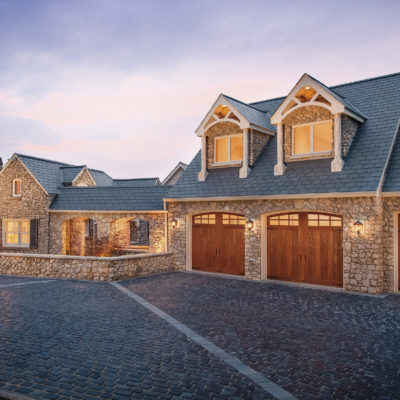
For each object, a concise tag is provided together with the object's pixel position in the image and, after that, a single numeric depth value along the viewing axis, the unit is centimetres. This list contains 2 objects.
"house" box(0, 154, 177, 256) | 1938
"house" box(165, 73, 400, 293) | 1162
